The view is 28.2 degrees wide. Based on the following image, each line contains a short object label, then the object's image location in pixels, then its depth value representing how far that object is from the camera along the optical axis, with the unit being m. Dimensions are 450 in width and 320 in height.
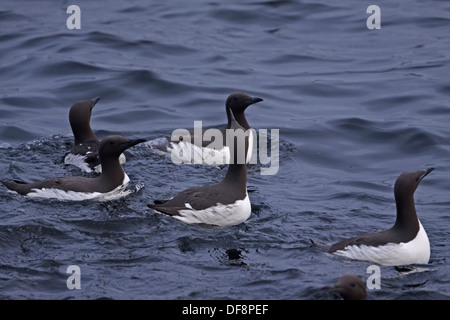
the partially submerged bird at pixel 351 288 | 7.77
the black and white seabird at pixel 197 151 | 13.24
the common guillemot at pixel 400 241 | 9.27
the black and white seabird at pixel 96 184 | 11.05
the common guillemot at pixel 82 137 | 12.69
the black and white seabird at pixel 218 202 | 10.40
